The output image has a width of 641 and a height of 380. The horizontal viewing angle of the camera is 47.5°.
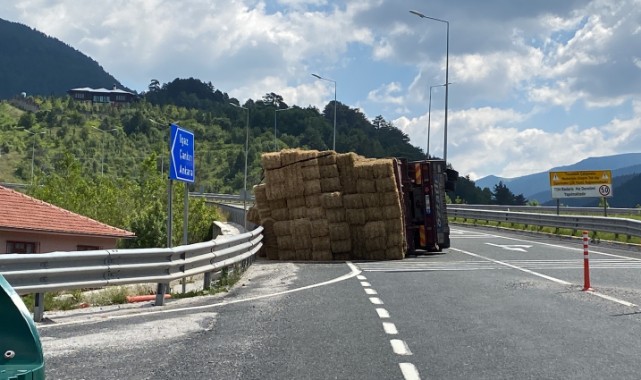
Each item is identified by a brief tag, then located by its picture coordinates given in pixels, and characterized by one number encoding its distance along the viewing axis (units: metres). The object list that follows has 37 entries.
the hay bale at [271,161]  21.11
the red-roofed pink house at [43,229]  31.42
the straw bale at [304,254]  20.64
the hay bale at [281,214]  21.08
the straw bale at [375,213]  20.66
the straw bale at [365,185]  20.70
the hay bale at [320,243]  20.55
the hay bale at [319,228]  20.53
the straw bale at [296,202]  20.81
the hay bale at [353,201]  20.73
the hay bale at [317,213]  20.56
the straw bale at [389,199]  20.58
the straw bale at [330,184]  20.88
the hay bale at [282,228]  20.94
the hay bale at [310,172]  20.78
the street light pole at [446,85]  44.81
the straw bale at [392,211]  20.55
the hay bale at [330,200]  20.53
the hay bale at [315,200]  20.61
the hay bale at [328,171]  20.97
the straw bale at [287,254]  20.86
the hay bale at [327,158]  21.05
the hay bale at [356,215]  20.80
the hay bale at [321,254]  20.56
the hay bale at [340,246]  20.69
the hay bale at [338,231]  20.64
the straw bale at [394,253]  20.78
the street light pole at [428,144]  59.77
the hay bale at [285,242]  20.88
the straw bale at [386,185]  20.62
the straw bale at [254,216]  22.70
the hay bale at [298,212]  20.75
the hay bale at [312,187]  20.61
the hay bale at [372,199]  20.64
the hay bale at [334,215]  20.64
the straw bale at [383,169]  20.62
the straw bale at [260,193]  21.55
